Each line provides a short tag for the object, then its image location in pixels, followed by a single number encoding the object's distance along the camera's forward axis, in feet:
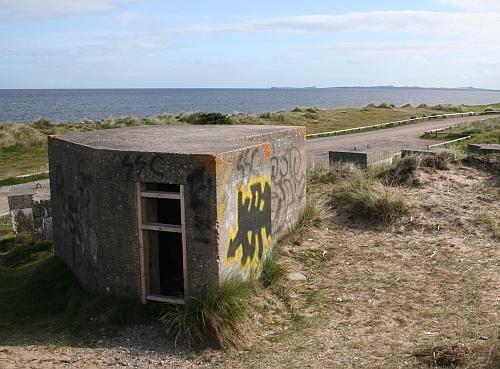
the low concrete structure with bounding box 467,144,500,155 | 50.49
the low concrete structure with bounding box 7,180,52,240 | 40.45
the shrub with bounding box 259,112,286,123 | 124.77
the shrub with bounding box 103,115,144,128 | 114.67
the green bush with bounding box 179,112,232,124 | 102.56
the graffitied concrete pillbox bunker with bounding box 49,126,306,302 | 23.43
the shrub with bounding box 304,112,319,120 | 133.35
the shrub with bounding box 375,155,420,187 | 43.47
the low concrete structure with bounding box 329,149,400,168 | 52.54
